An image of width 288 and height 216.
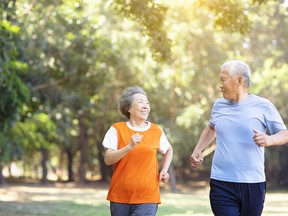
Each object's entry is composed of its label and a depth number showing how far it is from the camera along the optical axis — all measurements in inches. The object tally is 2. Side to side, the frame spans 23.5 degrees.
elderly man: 230.8
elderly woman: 242.8
